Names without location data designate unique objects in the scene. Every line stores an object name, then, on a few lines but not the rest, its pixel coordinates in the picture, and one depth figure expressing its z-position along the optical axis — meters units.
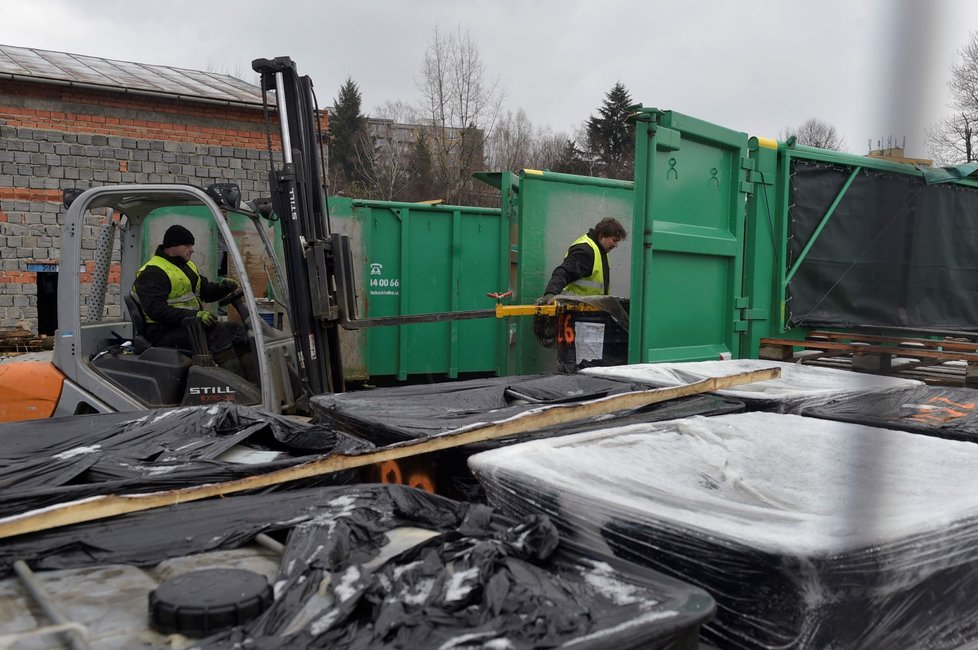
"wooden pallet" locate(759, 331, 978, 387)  4.62
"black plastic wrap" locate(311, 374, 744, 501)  2.64
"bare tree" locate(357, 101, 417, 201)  33.12
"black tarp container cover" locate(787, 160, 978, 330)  5.75
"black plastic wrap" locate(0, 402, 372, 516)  2.14
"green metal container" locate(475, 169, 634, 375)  7.33
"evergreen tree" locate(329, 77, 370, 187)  39.53
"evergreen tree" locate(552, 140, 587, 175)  38.34
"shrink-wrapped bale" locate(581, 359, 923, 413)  3.21
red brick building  11.62
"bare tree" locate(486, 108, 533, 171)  36.38
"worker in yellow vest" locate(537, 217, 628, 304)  6.39
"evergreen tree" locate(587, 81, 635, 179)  39.34
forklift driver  4.86
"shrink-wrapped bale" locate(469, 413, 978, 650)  1.53
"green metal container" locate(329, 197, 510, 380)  8.53
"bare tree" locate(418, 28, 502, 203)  29.69
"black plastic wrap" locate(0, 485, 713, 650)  1.31
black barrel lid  1.34
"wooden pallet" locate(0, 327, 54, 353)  6.19
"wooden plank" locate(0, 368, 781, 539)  1.77
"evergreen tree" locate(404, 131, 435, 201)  32.28
